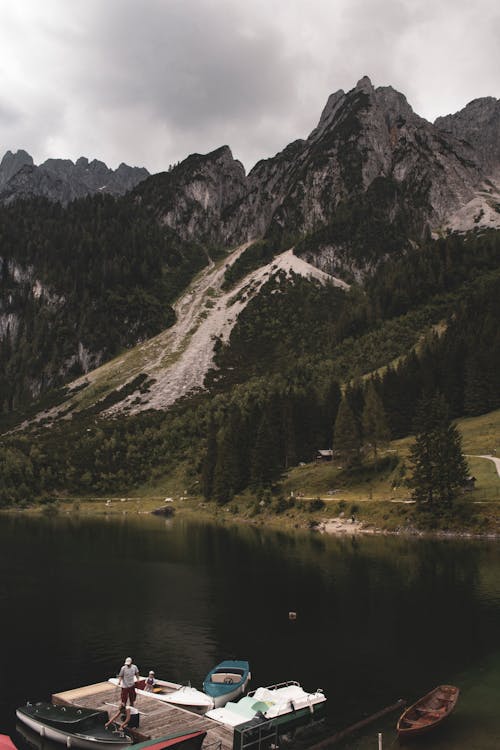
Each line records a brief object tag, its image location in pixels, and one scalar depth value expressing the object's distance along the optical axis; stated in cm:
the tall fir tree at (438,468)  9206
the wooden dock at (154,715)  2869
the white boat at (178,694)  3228
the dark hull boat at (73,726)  2780
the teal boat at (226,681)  3362
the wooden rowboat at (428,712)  2811
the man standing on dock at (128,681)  2980
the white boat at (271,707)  3066
